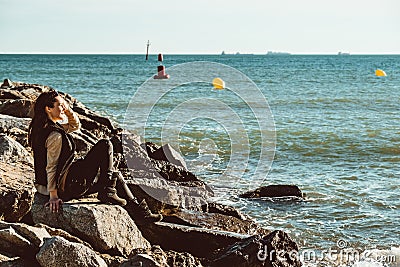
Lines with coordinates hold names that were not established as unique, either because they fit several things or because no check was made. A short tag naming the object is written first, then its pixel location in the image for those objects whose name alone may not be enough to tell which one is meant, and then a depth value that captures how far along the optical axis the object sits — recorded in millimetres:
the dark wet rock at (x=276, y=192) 10883
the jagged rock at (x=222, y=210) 8812
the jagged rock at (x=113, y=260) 5711
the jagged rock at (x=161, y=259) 5344
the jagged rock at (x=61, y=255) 5176
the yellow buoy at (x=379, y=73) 59094
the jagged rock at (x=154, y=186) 8078
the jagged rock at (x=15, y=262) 5252
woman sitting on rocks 6012
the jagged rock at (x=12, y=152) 7758
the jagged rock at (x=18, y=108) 12258
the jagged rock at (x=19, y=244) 5480
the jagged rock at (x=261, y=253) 6090
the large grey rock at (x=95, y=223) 6074
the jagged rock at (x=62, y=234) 5871
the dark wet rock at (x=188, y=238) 6906
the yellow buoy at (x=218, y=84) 37469
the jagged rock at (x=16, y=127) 9586
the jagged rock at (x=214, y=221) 7820
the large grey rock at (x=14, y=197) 6445
